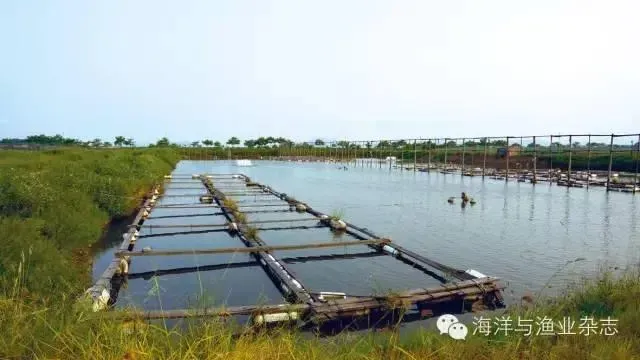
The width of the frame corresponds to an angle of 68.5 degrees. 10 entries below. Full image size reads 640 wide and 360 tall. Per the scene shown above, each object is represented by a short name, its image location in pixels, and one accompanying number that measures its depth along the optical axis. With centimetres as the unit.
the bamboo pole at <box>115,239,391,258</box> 681
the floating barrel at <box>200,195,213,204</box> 1434
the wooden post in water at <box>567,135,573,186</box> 1992
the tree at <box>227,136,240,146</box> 7681
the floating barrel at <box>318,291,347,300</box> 500
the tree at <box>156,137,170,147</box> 6531
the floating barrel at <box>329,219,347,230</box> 984
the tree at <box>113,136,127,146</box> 7328
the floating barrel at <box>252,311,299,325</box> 422
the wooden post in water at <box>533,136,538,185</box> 2163
